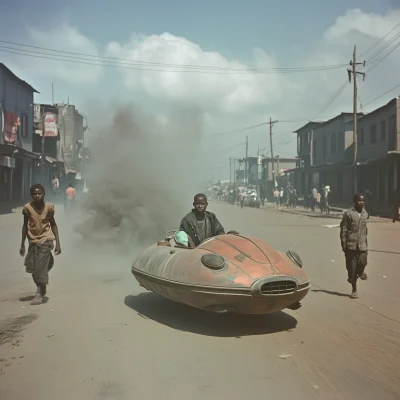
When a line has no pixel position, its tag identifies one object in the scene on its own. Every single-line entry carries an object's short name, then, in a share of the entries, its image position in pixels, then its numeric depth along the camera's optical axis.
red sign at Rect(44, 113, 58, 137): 40.19
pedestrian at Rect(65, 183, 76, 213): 22.39
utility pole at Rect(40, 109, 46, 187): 35.58
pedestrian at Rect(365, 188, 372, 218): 28.02
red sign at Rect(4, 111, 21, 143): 30.20
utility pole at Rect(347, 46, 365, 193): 29.30
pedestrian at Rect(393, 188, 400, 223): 24.47
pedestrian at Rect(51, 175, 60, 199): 29.60
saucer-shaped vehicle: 5.23
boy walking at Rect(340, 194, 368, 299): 7.68
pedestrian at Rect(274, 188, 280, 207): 50.97
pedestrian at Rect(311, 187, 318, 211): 38.32
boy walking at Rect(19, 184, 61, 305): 7.01
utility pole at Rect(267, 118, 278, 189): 55.78
